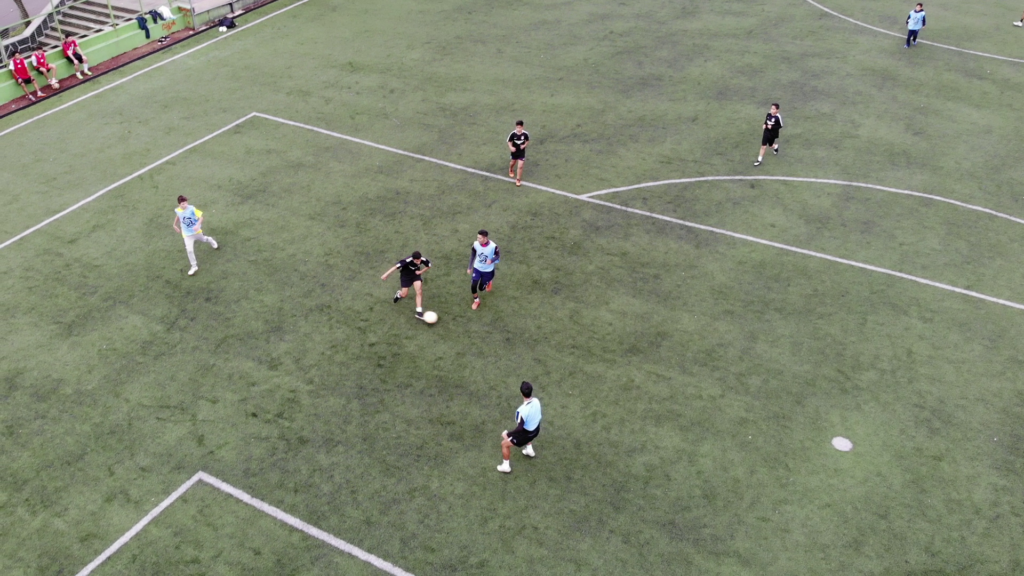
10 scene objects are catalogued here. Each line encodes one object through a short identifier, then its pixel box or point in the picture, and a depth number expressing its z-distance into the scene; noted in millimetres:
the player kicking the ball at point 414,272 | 14781
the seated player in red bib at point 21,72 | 23484
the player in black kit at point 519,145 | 18766
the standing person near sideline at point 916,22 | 25969
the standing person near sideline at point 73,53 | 24797
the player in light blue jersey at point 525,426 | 11523
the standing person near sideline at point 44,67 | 24000
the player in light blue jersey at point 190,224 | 16172
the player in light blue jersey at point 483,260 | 14773
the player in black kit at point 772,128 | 19625
